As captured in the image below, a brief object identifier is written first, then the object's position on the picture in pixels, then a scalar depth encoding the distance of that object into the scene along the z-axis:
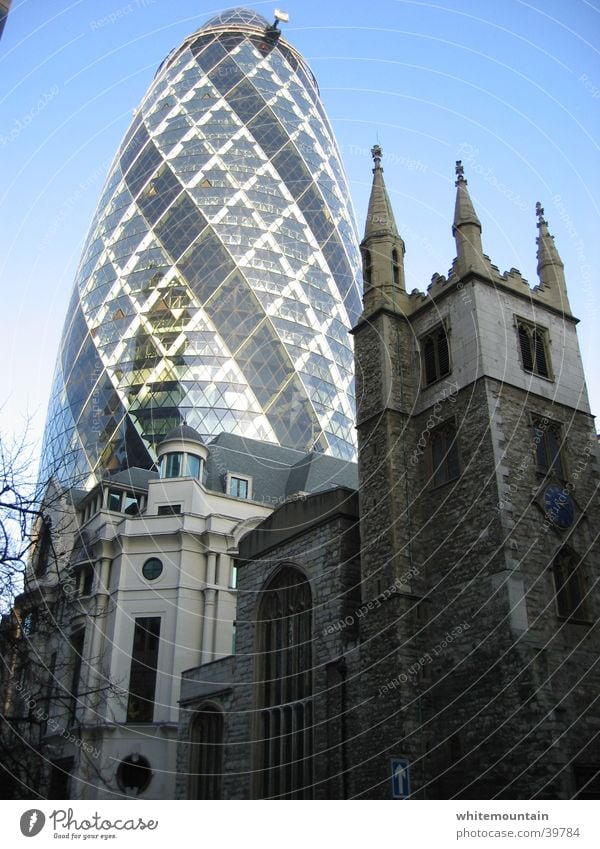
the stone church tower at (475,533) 16.33
